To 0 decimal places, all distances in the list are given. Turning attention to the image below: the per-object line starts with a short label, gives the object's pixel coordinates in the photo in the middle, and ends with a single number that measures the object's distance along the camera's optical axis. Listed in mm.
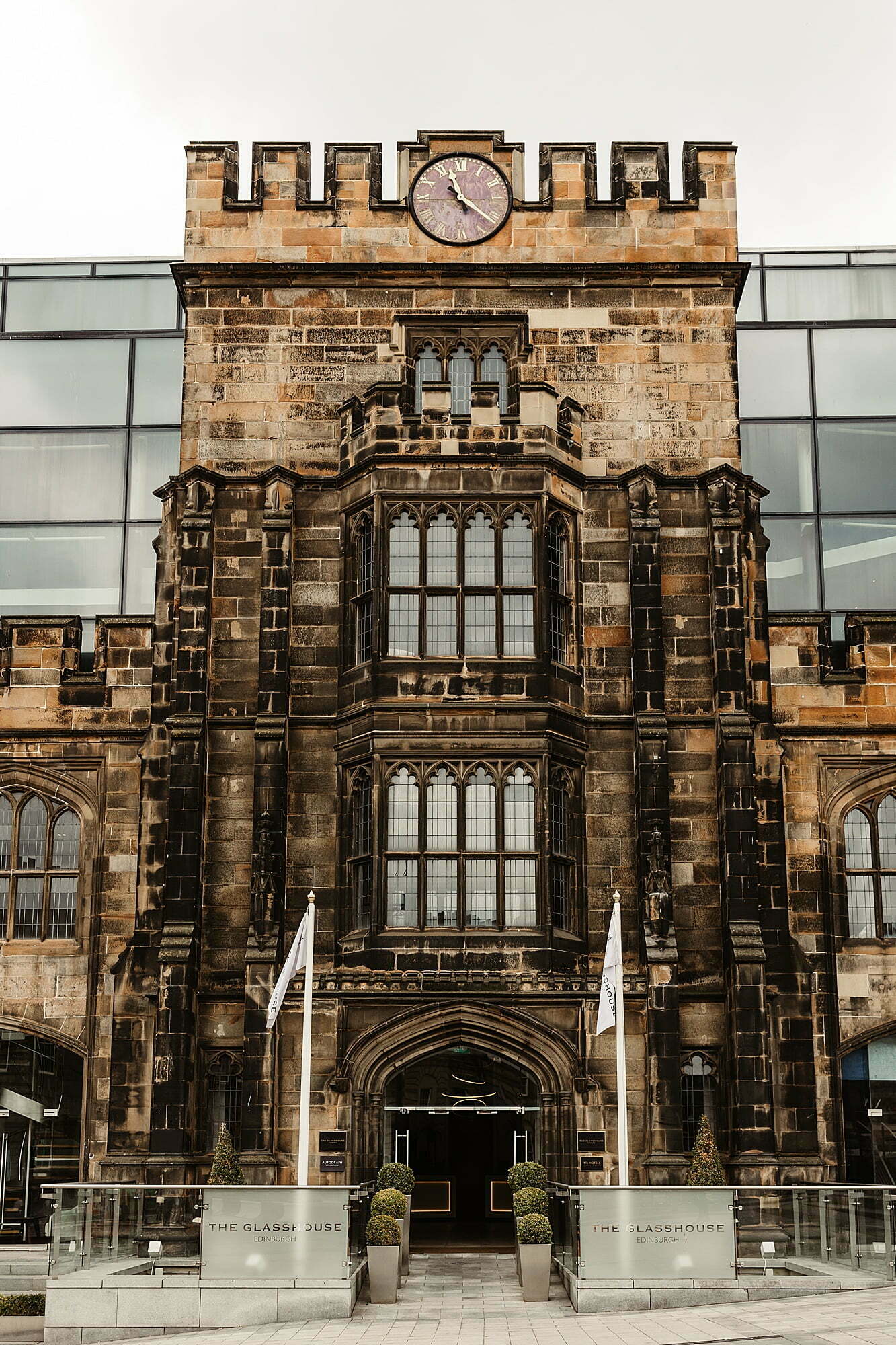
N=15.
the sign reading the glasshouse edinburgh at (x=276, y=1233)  20594
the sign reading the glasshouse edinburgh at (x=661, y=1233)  20859
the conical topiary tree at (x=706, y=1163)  23781
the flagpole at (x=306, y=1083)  22609
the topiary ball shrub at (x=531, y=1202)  22438
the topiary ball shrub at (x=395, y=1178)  23656
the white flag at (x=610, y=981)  23250
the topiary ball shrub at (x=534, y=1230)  21953
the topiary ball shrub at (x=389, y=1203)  22016
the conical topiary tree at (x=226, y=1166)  24078
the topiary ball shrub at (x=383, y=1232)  21641
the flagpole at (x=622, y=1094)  22781
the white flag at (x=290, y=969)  23250
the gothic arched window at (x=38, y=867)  28344
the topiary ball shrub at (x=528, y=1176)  23578
